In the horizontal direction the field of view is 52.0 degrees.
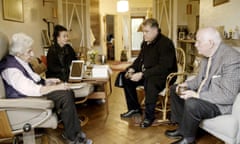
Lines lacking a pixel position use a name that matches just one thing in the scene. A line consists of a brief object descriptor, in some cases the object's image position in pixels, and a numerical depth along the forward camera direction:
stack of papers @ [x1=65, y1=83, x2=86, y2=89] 2.62
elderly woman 2.12
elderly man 2.08
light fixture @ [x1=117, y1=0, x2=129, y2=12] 6.91
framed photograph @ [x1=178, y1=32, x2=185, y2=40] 6.54
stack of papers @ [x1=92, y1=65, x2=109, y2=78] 3.27
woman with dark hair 3.31
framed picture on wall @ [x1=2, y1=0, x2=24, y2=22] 3.85
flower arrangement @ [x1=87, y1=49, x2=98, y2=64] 3.74
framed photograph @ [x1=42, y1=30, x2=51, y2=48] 5.71
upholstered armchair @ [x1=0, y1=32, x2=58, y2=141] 1.94
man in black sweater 2.98
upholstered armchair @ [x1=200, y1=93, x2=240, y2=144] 1.94
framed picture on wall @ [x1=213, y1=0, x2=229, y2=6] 3.90
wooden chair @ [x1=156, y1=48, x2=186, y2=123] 2.99
